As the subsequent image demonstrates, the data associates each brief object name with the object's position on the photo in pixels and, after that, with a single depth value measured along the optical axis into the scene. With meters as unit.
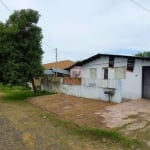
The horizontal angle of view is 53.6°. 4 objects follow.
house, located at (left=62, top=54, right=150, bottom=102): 10.13
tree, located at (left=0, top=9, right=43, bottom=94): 12.23
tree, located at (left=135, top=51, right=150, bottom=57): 24.73
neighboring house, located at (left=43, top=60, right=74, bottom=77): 29.29
